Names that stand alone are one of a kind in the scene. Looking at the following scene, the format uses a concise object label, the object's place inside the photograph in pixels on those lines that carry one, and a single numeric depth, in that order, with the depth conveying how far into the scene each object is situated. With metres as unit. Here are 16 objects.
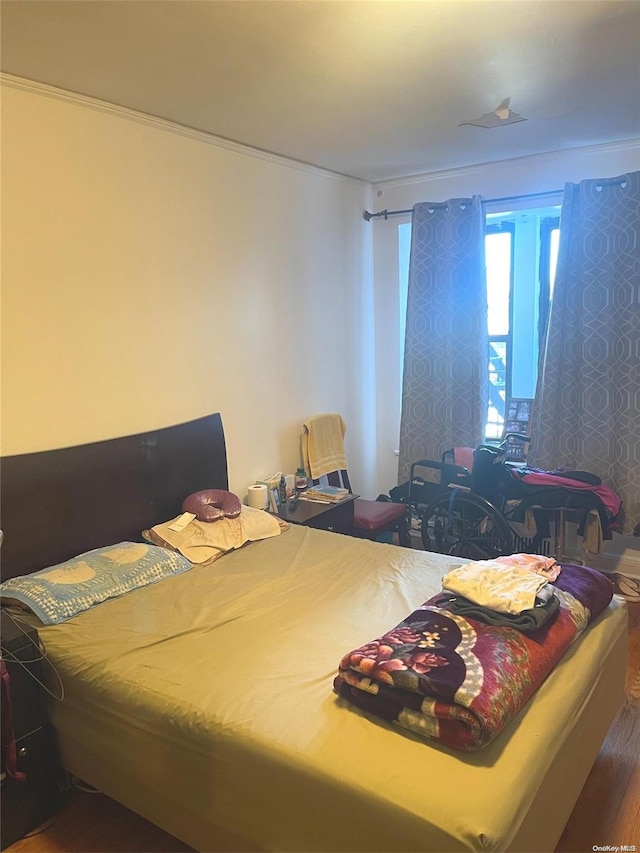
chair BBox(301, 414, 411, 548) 3.72
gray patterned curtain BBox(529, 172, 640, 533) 3.56
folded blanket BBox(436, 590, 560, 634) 1.87
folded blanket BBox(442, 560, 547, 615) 1.92
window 4.26
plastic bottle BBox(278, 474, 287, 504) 3.66
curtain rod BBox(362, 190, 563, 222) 4.43
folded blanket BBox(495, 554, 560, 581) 2.24
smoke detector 2.76
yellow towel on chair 3.97
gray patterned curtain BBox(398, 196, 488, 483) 4.08
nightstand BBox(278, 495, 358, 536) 3.43
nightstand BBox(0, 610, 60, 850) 2.01
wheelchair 3.47
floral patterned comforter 1.54
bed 1.48
